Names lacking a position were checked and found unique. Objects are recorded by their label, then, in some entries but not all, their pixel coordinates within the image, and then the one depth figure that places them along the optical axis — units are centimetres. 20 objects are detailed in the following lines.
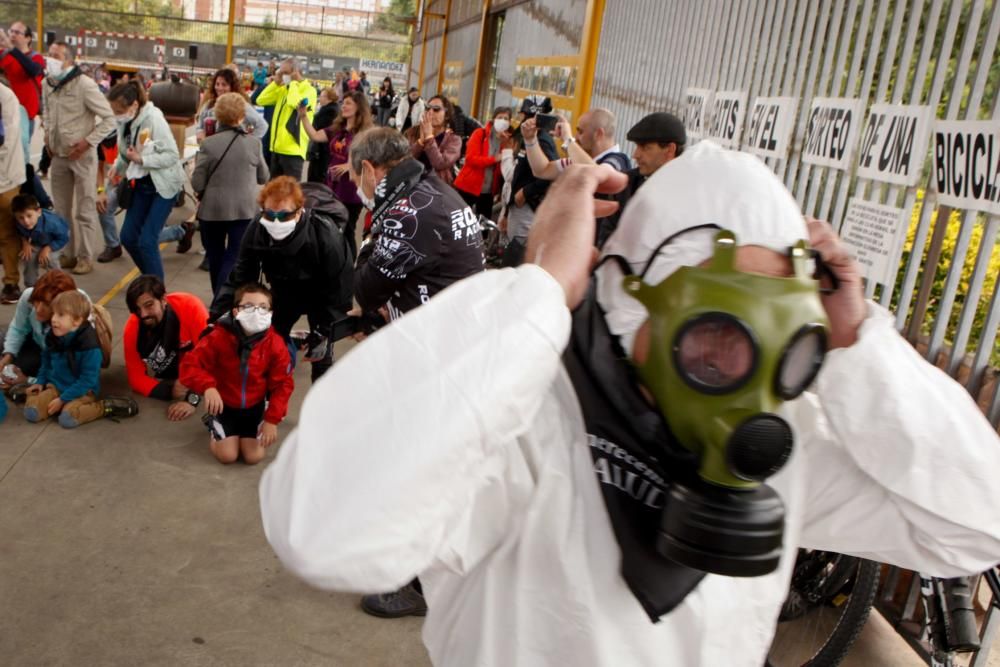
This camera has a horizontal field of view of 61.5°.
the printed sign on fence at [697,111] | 554
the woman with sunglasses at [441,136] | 754
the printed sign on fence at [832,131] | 378
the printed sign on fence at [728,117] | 500
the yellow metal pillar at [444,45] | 2084
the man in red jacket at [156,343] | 489
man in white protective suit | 83
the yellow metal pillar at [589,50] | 848
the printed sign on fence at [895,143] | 329
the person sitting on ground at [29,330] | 466
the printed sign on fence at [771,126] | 439
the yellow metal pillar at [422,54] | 2478
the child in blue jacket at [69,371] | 453
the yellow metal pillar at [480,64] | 1536
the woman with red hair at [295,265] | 454
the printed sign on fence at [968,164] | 289
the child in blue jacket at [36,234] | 607
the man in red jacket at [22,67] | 795
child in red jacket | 431
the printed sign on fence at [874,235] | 342
